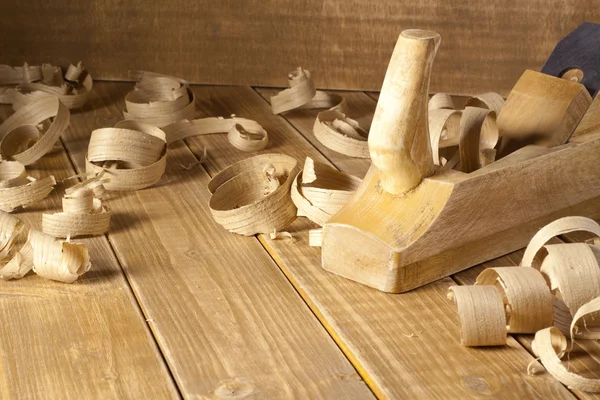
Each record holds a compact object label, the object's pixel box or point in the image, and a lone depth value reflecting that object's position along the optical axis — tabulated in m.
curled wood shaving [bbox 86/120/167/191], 1.36
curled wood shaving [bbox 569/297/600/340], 1.14
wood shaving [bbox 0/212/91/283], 1.20
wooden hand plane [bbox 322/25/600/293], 1.18
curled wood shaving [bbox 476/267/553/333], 1.15
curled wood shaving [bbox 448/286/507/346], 1.14
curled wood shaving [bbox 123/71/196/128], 1.50
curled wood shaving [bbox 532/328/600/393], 1.10
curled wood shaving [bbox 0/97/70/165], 1.41
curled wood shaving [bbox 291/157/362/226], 1.28
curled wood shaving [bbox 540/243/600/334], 1.15
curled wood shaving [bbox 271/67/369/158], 1.46
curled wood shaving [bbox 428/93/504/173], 1.27
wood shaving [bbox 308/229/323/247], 1.25
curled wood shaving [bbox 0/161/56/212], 1.31
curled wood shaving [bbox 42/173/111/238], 1.27
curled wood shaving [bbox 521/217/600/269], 1.19
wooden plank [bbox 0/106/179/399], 1.09
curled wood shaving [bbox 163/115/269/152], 1.47
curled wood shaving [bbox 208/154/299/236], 1.28
